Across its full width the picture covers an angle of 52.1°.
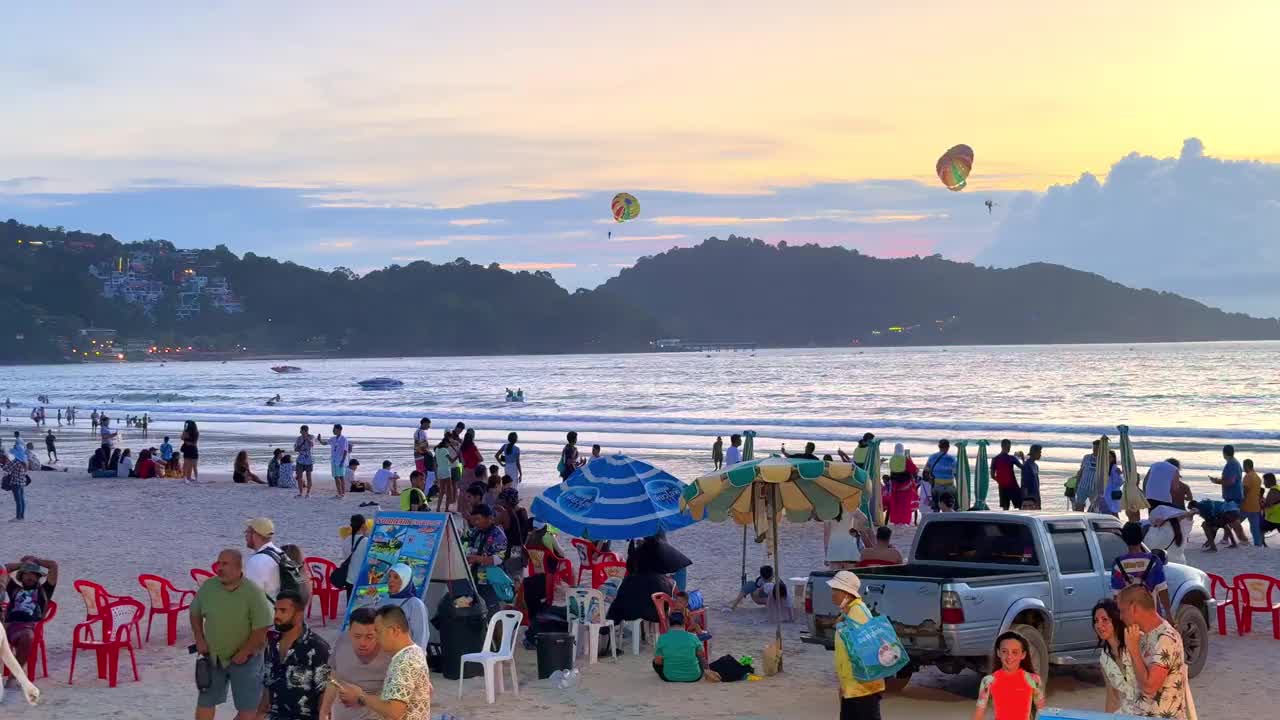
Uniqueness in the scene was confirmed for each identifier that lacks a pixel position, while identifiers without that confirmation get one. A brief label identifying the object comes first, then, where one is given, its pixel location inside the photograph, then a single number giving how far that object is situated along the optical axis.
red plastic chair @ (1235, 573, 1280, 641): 13.36
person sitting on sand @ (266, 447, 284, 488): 29.49
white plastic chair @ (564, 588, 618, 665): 12.37
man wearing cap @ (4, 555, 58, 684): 10.82
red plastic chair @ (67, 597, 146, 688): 11.25
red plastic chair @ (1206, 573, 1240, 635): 13.60
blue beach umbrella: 12.83
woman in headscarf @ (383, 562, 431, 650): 9.55
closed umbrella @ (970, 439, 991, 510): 22.31
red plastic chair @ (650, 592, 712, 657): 12.33
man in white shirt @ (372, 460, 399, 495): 28.02
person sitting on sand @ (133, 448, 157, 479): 31.70
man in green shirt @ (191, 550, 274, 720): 7.84
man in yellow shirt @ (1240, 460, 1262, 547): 19.34
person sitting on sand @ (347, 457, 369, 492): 28.70
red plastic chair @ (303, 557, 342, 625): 14.30
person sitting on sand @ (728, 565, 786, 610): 14.95
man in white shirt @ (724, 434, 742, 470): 26.50
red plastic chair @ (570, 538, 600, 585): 15.57
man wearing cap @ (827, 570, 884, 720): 7.88
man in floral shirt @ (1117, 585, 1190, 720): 6.48
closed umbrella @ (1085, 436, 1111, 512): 21.12
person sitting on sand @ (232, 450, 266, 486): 30.73
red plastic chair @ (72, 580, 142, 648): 12.20
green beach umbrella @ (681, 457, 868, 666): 11.92
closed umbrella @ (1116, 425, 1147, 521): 20.83
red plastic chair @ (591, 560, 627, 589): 14.13
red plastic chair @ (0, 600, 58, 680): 11.10
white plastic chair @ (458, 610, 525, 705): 10.74
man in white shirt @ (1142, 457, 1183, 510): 19.55
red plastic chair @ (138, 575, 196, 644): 13.16
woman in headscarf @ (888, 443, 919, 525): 22.67
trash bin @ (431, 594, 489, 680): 11.38
